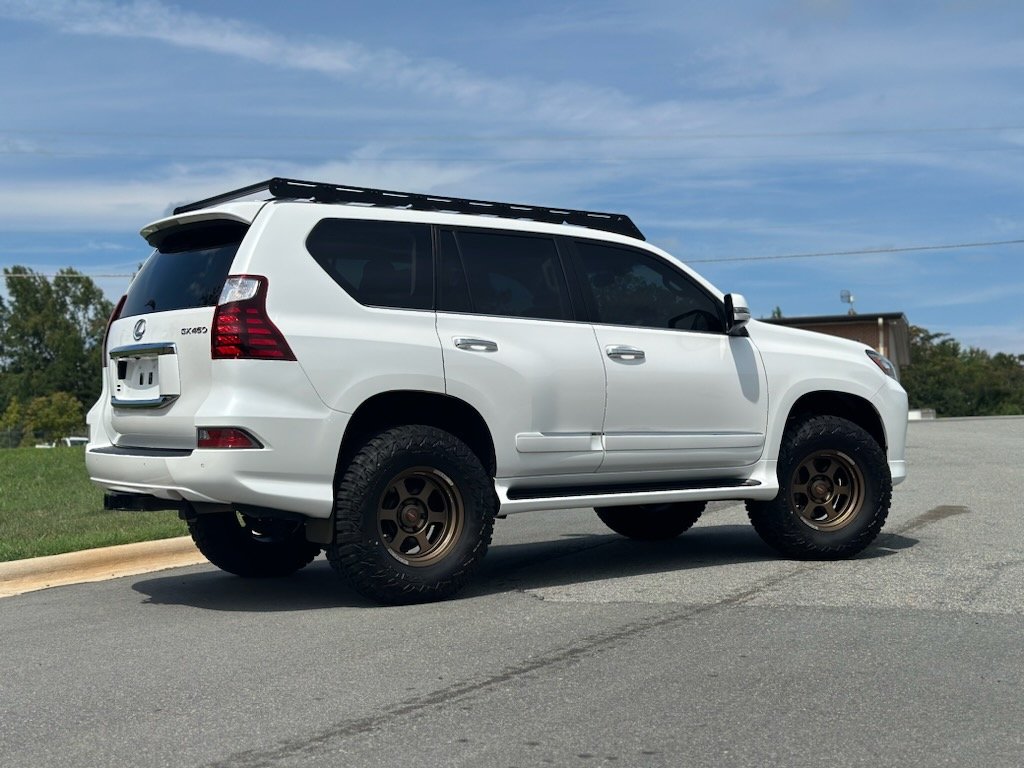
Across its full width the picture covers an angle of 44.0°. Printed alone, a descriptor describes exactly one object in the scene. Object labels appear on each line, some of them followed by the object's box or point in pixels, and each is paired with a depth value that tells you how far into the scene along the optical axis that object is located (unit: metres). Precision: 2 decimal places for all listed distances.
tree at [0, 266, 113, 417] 112.50
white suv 6.39
